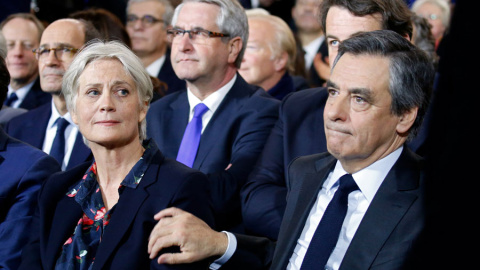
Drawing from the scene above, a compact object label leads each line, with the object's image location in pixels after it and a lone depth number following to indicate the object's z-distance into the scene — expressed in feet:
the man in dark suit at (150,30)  37.50
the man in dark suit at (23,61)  31.53
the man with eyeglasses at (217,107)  20.17
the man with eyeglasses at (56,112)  23.59
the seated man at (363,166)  13.51
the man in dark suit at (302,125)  17.75
